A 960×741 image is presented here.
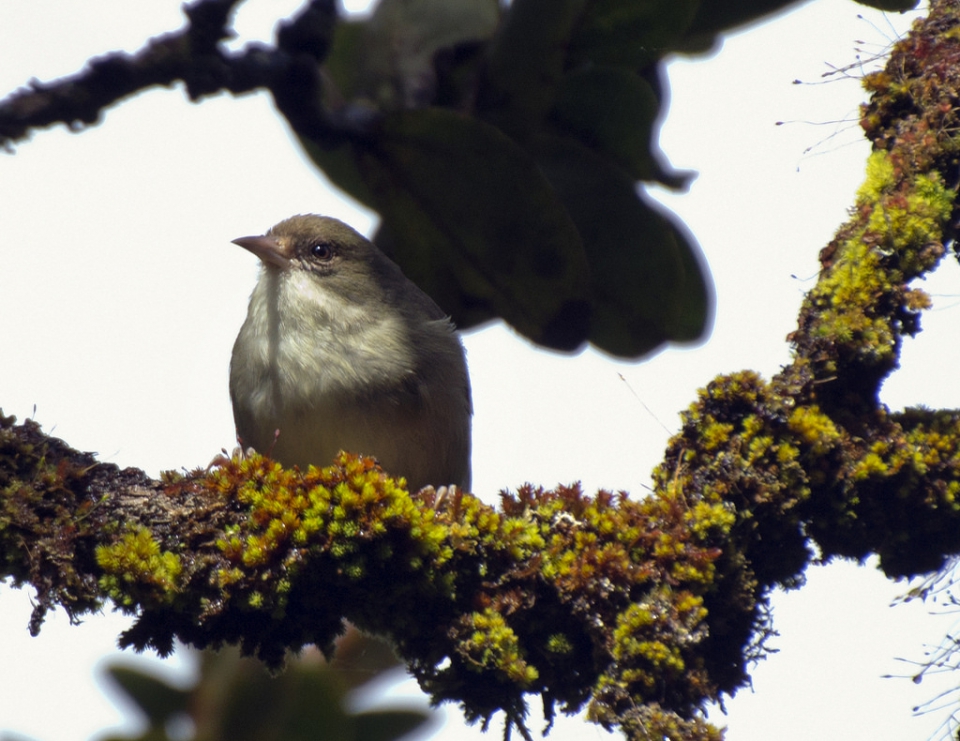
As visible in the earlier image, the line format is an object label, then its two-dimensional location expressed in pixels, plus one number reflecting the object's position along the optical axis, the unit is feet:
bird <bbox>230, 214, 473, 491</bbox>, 31.78
